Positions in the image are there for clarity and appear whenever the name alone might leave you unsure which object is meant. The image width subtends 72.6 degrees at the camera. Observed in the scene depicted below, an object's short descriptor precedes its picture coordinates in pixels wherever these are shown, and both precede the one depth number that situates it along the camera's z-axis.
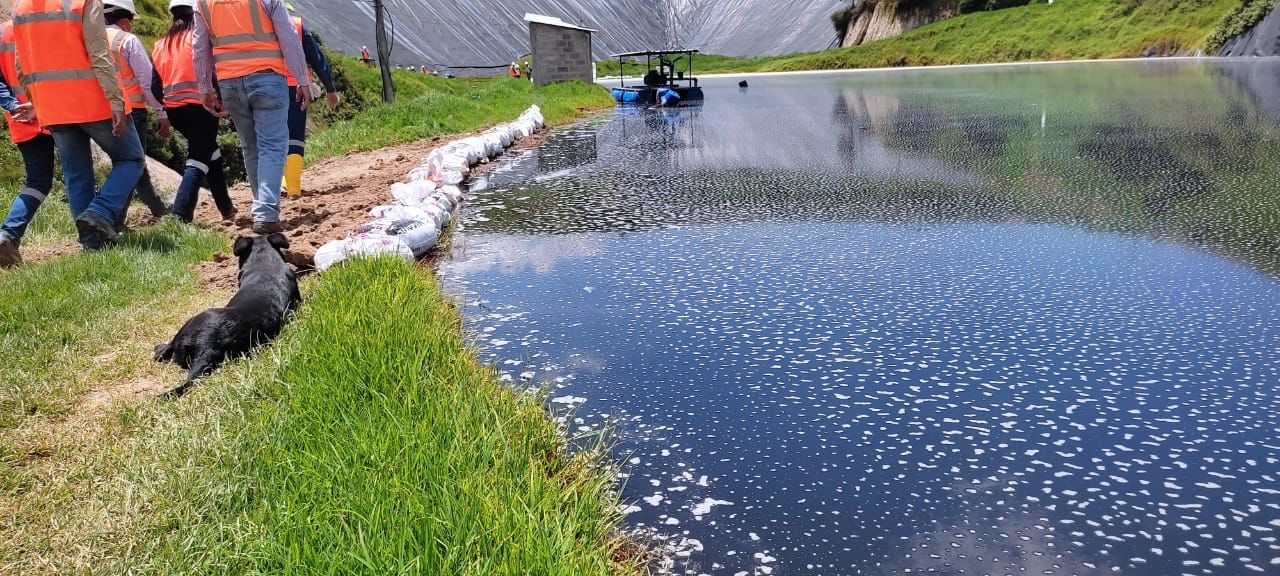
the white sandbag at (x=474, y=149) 9.25
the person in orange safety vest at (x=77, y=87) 5.15
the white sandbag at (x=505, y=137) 11.16
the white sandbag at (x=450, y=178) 7.56
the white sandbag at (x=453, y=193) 6.88
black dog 3.34
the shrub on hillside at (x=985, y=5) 60.69
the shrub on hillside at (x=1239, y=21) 32.75
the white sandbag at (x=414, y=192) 6.41
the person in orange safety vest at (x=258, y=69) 5.56
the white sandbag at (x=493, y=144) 10.25
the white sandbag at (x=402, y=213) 5.26
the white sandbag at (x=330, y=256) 4.71
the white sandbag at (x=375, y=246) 4.65
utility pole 18.98
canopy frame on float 20.77
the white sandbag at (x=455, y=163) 8.05
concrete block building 24.31
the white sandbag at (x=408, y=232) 4.93
